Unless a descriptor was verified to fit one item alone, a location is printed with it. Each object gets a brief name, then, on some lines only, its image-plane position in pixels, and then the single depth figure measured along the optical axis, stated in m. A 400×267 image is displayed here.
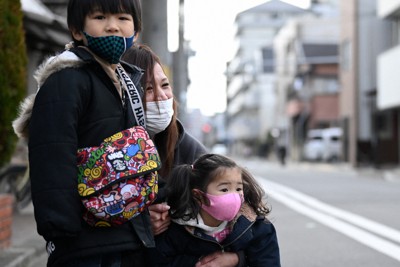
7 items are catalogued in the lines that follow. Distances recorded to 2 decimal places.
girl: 2.73
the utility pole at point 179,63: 19.12
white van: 48.00
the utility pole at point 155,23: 12.38
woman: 2.73
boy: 2.26
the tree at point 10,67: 6.85
